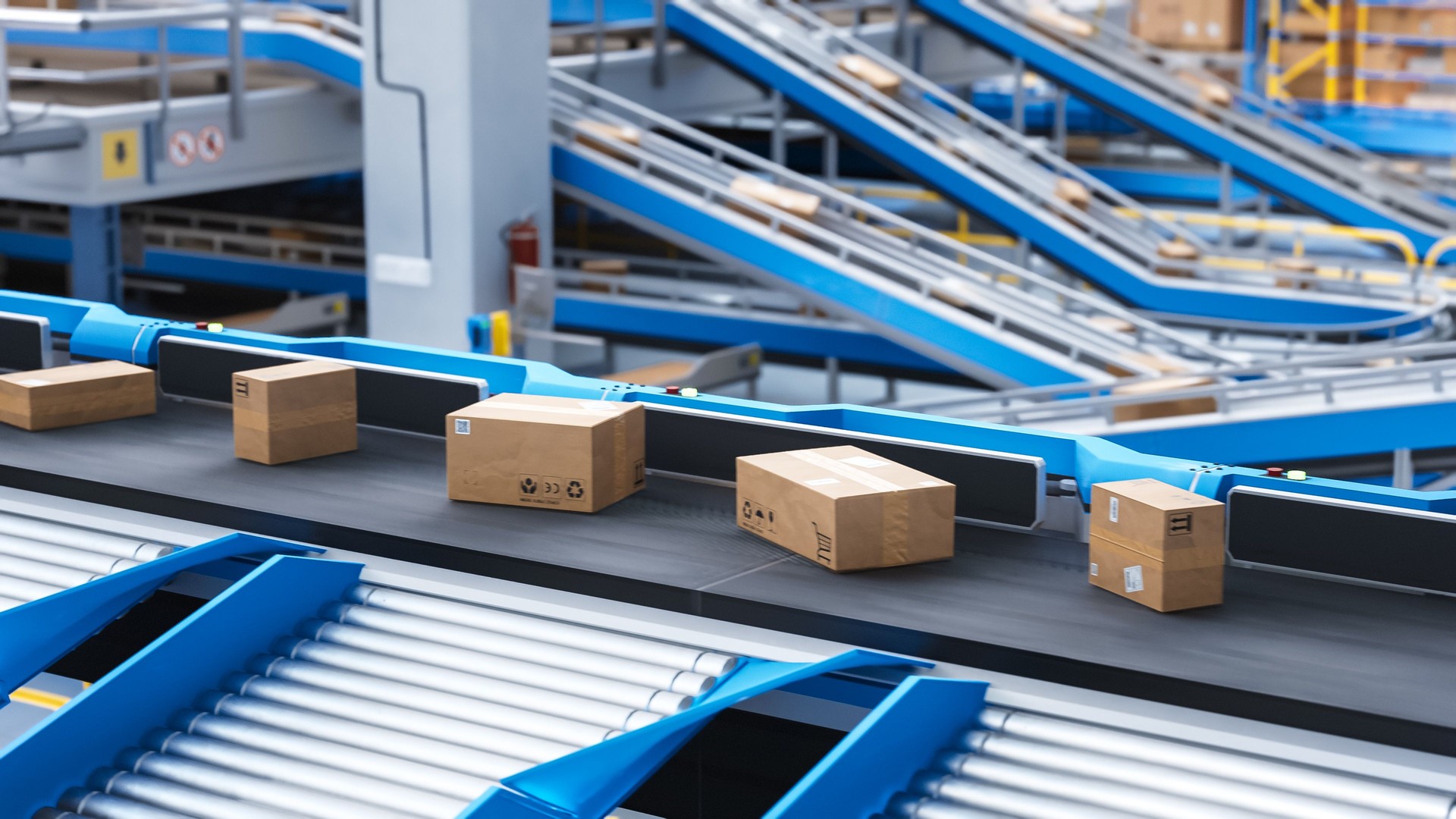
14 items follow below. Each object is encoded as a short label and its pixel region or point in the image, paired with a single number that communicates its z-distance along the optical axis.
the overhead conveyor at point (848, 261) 8.98
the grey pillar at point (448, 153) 9.01
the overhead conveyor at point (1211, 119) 13.35
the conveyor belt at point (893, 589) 2.83
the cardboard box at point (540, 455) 3.79
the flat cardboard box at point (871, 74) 12.54
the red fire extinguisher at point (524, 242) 9.41
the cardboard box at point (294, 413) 4.12
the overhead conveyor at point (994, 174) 10.71
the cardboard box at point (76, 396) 4.49
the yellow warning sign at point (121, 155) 8.68
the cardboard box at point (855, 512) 3.40
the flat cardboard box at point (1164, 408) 7.79
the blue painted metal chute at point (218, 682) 2.77
